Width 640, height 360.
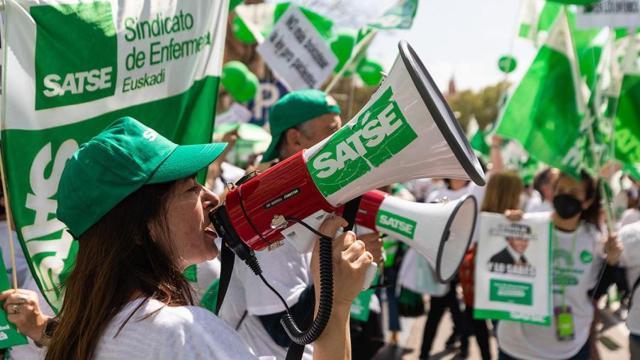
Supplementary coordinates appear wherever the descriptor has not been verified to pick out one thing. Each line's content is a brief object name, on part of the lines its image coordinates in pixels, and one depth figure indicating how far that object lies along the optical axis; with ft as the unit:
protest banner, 6.72
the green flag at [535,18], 18.04
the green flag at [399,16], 14.96
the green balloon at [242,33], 23.44
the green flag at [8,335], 7.19
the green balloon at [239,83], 28.96
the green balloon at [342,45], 23.73
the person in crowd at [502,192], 15.52
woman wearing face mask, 12.42
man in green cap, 8.86
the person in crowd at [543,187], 23.29
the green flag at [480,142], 28.94
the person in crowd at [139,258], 4.20
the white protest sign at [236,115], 25.09
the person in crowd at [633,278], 12.18
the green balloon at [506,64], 16.67
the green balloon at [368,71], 26.23
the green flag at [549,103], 14.48
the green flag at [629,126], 14.92
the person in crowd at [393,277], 21.75
